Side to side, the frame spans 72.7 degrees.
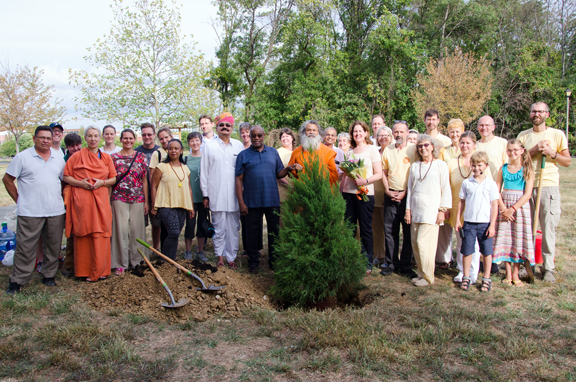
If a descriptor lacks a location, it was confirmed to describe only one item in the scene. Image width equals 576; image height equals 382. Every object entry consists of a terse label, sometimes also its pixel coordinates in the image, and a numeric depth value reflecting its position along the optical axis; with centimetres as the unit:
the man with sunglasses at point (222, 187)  595
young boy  495
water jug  657
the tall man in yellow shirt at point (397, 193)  561
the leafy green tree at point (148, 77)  1788
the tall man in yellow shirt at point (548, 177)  521
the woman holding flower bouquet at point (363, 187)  557
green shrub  428
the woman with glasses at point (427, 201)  507
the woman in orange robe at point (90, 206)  530
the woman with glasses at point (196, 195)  637
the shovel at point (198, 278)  464
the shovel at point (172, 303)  430
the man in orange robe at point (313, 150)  513
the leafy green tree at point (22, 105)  2242
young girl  508
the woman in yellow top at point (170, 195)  573
